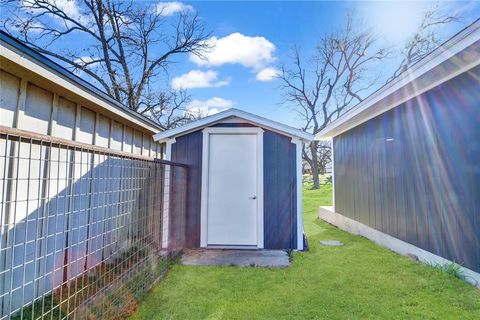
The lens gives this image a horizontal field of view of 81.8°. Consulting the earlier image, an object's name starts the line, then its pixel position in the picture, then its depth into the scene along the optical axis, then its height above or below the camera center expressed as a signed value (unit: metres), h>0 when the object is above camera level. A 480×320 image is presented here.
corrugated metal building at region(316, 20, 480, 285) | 3.29 +0.35
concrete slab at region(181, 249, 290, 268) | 4.26 -1.30
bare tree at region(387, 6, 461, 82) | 15.78 +8.81
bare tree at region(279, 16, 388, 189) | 19.78 +7.65
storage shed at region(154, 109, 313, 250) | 5.05 -0.01
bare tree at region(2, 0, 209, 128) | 11.07 +6.37
